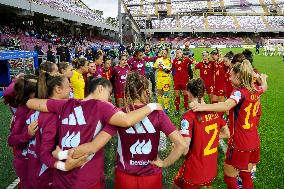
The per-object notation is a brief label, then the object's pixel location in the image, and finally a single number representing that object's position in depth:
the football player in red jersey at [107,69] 9.93
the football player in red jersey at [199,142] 3.52
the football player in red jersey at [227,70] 9.02
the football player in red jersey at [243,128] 4.17
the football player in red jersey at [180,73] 10.76
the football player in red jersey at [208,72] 10.27
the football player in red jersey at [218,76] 9.89
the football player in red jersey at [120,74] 9.89
